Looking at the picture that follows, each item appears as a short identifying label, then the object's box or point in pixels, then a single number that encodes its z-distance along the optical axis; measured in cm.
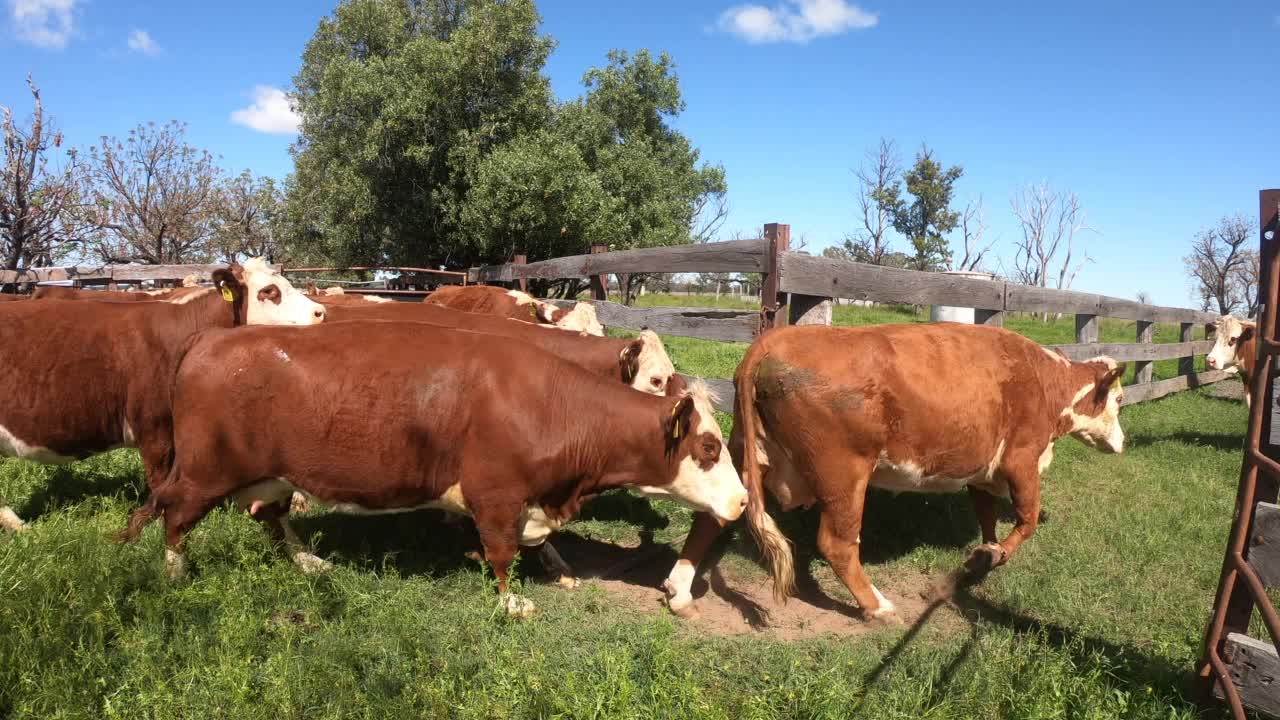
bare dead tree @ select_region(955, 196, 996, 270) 5466
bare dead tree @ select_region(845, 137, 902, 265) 5191
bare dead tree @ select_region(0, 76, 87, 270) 1582
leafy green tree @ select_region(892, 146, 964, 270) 4972
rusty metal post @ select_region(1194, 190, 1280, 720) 280
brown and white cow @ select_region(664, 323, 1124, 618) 417
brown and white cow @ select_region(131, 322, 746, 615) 403
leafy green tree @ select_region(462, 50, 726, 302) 1377
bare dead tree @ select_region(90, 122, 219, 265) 2642
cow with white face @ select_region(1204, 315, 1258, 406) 1055
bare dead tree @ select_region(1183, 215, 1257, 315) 4634
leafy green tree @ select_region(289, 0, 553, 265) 1412
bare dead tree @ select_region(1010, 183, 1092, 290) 5800
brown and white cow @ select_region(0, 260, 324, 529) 502
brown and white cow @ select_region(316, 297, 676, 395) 572
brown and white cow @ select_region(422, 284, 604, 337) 766
